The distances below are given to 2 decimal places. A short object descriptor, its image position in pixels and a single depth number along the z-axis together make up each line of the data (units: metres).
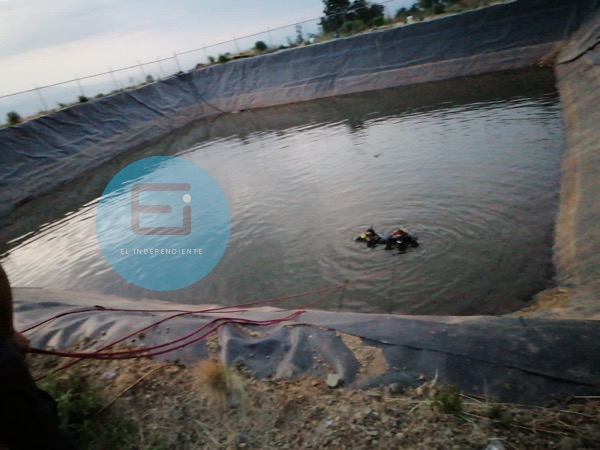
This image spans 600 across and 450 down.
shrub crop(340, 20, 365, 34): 25.67
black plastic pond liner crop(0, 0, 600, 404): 3.12
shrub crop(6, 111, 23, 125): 18.02
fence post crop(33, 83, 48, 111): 22.24
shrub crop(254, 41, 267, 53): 25.83
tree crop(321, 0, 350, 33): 29.38
